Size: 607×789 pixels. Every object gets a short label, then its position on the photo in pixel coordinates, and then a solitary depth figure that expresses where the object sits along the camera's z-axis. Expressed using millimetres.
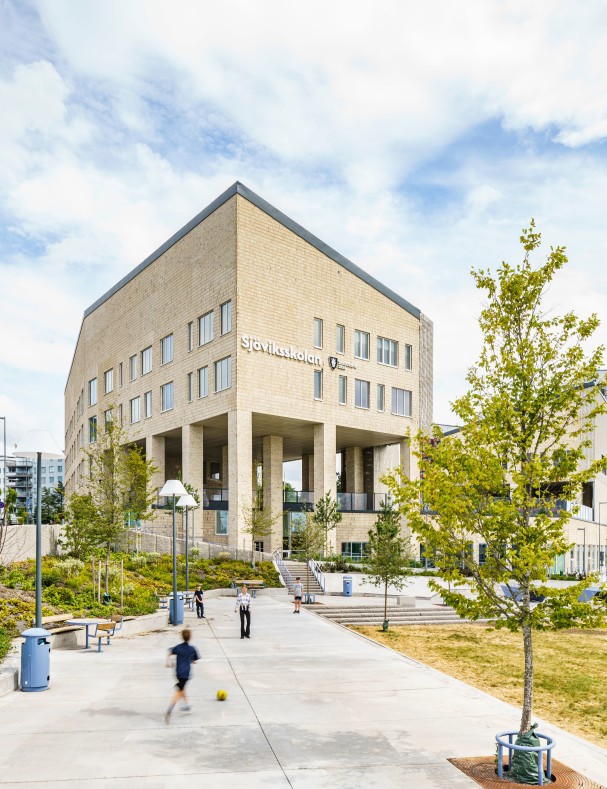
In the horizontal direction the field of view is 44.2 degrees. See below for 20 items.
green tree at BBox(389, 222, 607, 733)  10344
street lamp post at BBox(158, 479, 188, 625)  23861
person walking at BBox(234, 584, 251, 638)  22266
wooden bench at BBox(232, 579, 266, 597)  38219
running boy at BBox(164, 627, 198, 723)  12477
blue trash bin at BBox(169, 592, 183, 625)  26094
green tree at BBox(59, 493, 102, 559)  27625
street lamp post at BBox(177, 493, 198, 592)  25959
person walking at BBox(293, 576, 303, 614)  31381
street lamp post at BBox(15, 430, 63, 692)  14102
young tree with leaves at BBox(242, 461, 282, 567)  46969
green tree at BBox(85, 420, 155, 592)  28094
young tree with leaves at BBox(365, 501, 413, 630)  29781
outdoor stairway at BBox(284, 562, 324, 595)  41250
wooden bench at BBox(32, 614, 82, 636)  20189
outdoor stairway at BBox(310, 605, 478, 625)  31784
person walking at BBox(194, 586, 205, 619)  27605
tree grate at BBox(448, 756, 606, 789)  9398
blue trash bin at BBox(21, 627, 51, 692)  14125
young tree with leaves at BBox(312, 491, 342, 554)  49438
